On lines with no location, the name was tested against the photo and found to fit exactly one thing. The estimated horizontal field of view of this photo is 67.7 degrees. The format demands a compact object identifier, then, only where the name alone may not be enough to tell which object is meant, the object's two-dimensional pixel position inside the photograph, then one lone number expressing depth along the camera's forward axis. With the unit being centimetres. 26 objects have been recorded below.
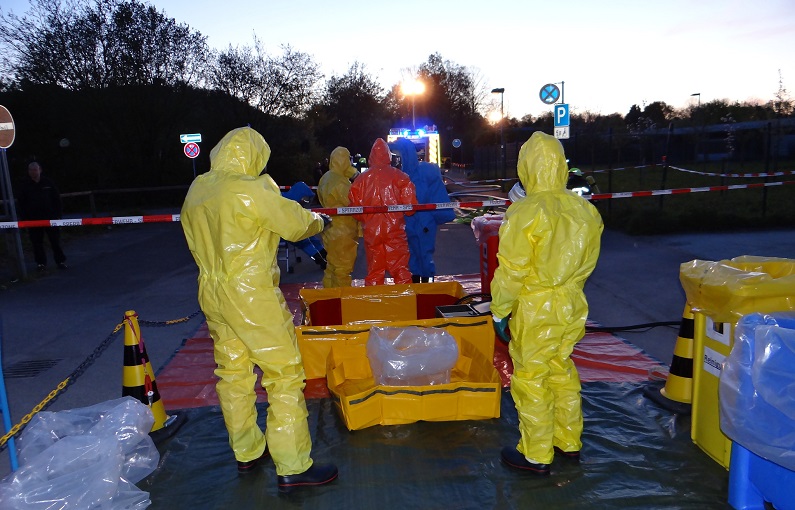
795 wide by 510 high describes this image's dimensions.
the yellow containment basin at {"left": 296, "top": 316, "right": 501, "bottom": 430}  383
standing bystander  1014
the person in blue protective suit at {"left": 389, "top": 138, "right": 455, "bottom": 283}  675
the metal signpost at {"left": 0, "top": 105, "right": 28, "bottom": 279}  827
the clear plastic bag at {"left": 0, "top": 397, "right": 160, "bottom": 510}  288
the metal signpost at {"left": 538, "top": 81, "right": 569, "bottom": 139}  1087
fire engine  2252
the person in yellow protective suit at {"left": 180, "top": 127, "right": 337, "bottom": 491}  305
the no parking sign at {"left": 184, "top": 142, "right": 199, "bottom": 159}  1565
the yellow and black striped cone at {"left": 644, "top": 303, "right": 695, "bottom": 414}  407
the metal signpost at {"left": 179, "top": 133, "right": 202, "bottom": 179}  1571
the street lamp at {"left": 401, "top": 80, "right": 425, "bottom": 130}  3562
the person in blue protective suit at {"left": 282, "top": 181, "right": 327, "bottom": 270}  686
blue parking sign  1087
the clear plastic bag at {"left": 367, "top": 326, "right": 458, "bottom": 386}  413
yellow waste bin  301
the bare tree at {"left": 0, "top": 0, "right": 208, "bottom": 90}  2183
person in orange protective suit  622
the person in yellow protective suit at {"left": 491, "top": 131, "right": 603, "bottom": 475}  306
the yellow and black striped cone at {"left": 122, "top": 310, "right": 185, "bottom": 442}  390
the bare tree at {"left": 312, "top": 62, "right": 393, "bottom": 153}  4253
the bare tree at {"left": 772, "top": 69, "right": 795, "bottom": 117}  1603
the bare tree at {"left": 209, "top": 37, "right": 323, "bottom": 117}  2783
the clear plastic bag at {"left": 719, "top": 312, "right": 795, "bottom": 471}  241
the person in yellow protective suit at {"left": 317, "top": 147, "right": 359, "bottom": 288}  668
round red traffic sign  815
